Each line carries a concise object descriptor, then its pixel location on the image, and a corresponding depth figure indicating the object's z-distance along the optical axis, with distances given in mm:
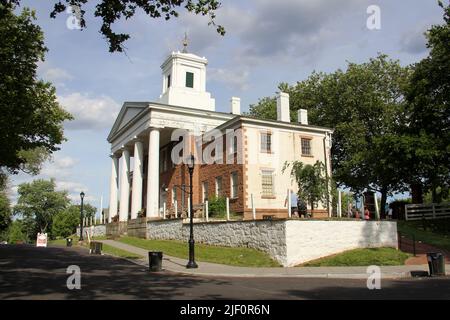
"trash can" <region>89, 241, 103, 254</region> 26958
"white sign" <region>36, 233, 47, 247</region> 37938
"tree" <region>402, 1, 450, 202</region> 29344
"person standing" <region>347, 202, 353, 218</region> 27220
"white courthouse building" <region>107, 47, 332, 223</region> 34625
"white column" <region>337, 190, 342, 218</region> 24155
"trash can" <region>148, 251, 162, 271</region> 18281
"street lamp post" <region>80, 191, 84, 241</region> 38531
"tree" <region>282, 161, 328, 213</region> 26122
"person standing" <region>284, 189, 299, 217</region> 29172
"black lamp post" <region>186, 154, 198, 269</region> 19062
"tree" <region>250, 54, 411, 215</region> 44875
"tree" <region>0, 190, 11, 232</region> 73812
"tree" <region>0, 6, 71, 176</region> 21578
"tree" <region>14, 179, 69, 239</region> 104750
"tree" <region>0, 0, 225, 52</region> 12586
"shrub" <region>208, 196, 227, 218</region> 32281
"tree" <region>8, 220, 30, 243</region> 121375
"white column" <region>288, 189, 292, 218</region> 22391
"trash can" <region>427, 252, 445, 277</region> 16391
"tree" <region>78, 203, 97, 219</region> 122438
